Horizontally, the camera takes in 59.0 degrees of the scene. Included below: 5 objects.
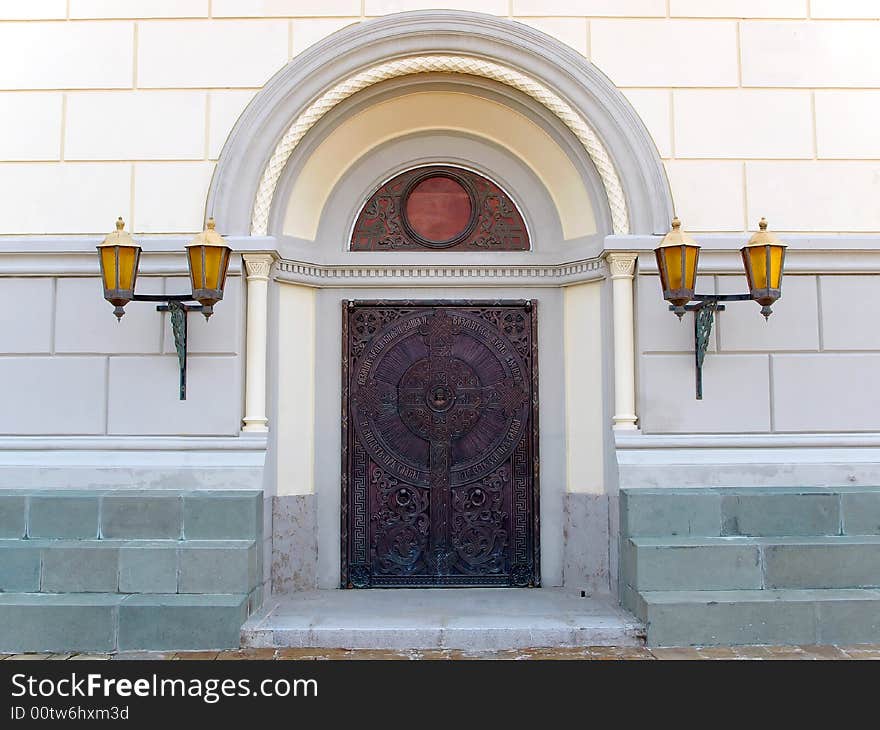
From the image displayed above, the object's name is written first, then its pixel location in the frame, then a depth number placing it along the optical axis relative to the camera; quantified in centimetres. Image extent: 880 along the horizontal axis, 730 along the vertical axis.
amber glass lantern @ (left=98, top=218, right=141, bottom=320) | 536
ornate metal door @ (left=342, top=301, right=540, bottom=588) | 645
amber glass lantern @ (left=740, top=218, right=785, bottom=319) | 531
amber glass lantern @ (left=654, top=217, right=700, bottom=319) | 536
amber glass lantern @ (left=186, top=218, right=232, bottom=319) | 536
